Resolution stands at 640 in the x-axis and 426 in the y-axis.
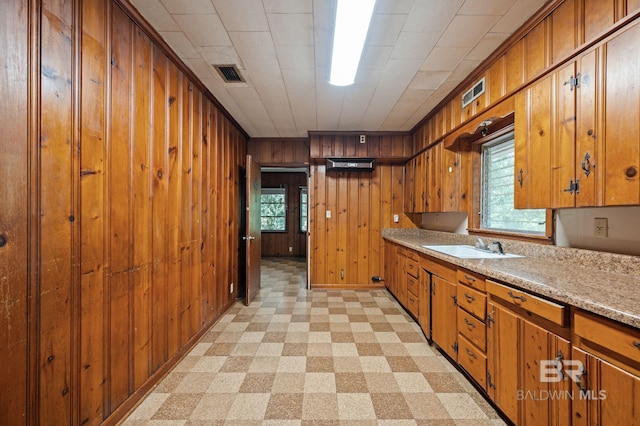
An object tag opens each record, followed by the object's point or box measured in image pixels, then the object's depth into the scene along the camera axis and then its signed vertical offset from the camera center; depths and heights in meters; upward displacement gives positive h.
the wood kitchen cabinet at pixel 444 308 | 2.00 -0.85
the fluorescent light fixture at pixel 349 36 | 1.42 +1.22
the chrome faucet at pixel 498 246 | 2.18 -0.31
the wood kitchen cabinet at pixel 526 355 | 1.12 -0.77
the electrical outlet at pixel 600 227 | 1.49 -0.10
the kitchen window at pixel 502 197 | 2.13 +0.15
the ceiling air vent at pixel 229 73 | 2.19 +1.30
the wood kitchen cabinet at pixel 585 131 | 1.17 +0.45
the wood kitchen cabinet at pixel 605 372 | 0.87 -0.62
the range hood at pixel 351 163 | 3.93 +0.78
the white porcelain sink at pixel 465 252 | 2.07 -0.39
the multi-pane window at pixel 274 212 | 7.29 -0.01
